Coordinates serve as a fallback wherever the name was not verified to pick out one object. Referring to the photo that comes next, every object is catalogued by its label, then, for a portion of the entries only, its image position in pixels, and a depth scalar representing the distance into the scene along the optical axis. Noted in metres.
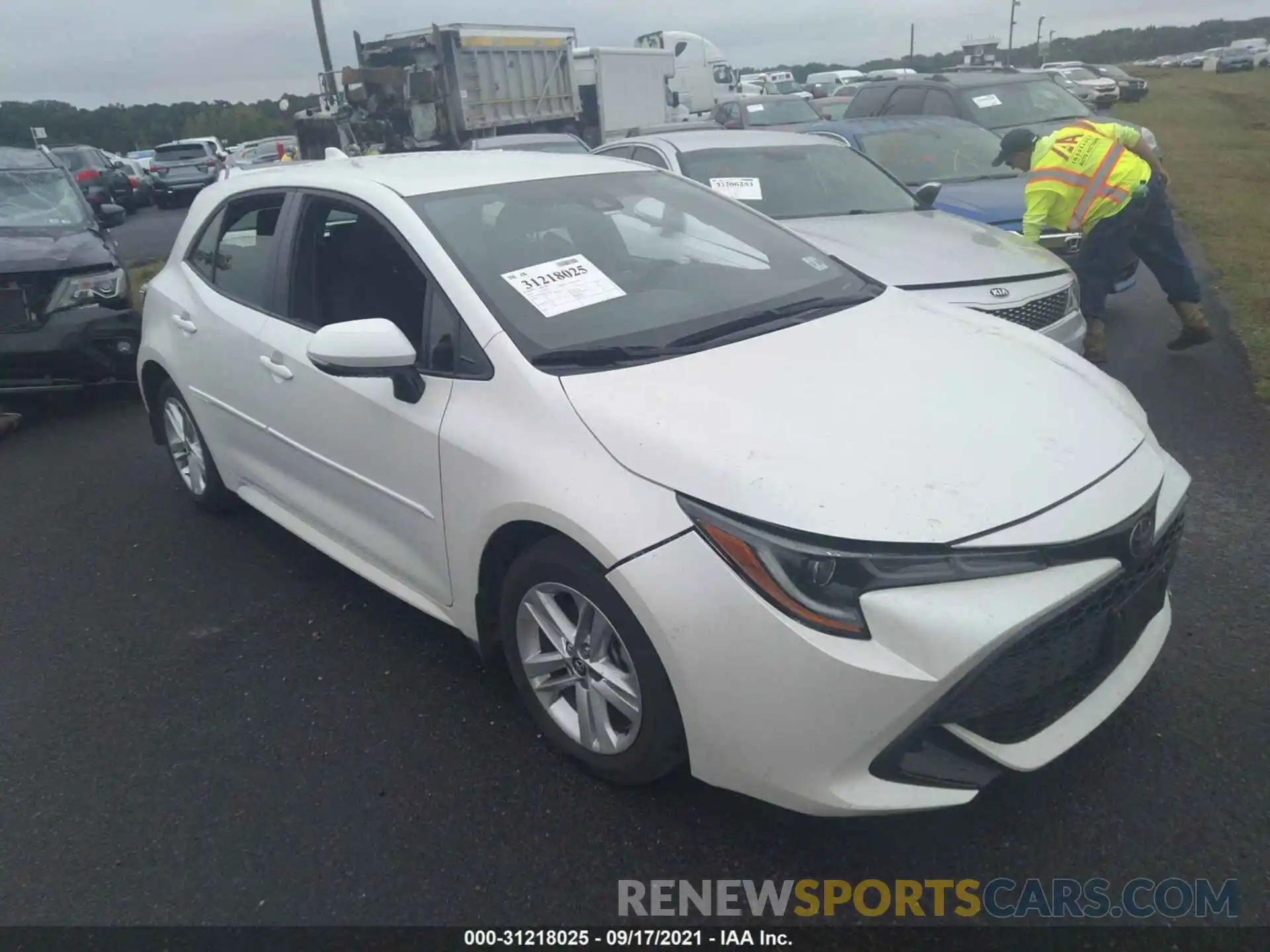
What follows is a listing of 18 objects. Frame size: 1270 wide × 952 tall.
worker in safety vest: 5.95
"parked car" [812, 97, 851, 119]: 18.68
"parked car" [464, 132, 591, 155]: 11.27
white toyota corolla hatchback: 2.21
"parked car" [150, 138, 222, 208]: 27.30
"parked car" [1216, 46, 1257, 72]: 55.50
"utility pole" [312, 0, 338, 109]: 18.28
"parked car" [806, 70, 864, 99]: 37.20
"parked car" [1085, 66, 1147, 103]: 29.64
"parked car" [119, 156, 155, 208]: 26.16
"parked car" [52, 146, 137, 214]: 21.58
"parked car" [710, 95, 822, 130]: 16.22
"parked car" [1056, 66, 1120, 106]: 20.91
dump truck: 16.91
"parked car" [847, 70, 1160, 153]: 10.40
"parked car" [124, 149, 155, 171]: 29.02
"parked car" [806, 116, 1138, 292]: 7.19
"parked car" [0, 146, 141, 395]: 6.39
